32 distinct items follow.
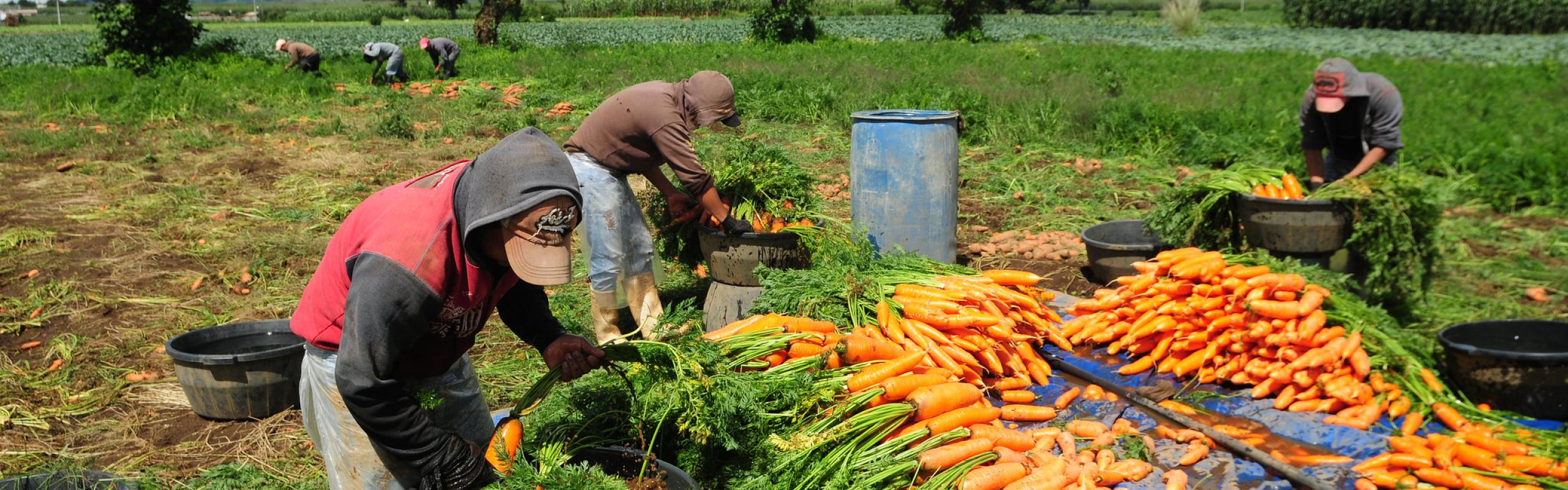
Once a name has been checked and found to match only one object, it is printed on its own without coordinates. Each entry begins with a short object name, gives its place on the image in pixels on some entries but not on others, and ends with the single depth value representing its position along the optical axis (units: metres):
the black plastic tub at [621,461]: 2.96
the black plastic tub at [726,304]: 5.79
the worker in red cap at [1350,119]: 6.02
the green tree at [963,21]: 30.27
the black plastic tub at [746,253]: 5.68
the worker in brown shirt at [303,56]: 19.19
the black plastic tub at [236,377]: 4.70
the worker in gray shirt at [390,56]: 18.17
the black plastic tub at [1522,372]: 4.24
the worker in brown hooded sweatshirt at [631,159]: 5.23
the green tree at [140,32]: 19.55
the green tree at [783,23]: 27.42
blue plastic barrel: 6.14
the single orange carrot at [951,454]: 3.65
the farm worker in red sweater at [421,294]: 2.17
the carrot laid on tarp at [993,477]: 3.61
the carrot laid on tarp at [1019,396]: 4.73
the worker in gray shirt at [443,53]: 19.08
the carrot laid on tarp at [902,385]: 3.94
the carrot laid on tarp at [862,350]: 4.24
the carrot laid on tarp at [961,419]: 3.88
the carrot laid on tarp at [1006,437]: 3.95
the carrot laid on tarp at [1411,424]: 4.22
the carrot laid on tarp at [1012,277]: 5.49
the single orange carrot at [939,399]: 3.95
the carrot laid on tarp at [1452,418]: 4.23
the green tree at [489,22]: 25.64
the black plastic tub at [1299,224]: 5.50
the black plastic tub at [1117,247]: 6.35
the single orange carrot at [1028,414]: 4.48
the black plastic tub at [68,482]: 3.59
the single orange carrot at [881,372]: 4.00
